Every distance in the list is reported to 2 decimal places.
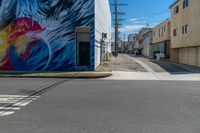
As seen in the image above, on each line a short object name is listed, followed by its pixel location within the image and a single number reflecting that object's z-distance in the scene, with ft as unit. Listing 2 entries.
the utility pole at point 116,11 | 167.34
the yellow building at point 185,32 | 76.95
